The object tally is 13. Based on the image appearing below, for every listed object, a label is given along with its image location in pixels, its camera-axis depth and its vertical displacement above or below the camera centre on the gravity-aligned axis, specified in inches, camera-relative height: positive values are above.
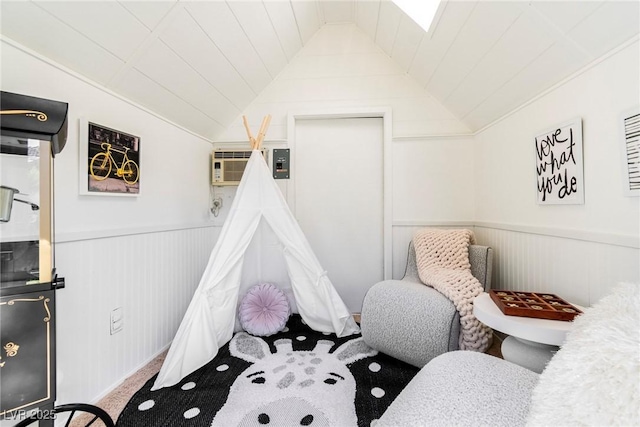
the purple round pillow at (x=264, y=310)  81.6 -30.6
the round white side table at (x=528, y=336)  41.7 -19.7
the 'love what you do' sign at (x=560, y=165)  53.0 +10.3
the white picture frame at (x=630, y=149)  41.7 +10.1
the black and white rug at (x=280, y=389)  49.4 -37.3
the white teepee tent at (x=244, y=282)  63.7 -19.6
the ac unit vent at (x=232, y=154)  98.3 +22.1
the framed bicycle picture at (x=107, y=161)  52.8 +11.5
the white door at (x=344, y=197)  102.0 +6.4
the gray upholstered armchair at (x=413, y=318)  57.3 -24.1
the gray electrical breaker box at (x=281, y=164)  99.5 +18.7
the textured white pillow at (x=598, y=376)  19.4 -13.1
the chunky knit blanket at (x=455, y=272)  57.4 -15.8
